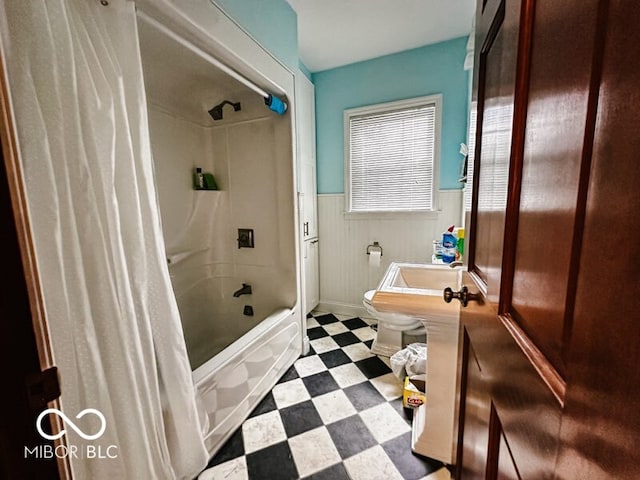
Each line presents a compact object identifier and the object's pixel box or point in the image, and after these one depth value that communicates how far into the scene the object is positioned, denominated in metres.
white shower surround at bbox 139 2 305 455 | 1.63
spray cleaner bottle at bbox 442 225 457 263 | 1.66
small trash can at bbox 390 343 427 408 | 1.37
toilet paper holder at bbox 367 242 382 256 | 2.37
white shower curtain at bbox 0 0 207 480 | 0.57
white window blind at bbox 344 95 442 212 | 2.15
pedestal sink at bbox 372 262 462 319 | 0.98
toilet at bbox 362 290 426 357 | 1.86
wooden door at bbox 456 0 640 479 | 0.21
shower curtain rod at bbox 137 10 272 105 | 0.88
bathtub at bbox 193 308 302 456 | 1.11
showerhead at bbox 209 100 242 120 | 1.72
